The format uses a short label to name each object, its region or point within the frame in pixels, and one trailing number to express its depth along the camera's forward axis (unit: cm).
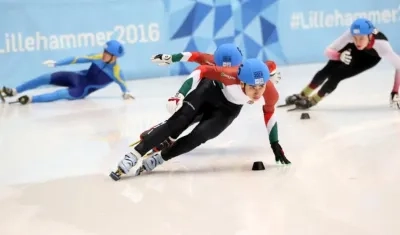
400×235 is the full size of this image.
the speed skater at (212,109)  1009
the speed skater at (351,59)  1577
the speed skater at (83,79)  1941
